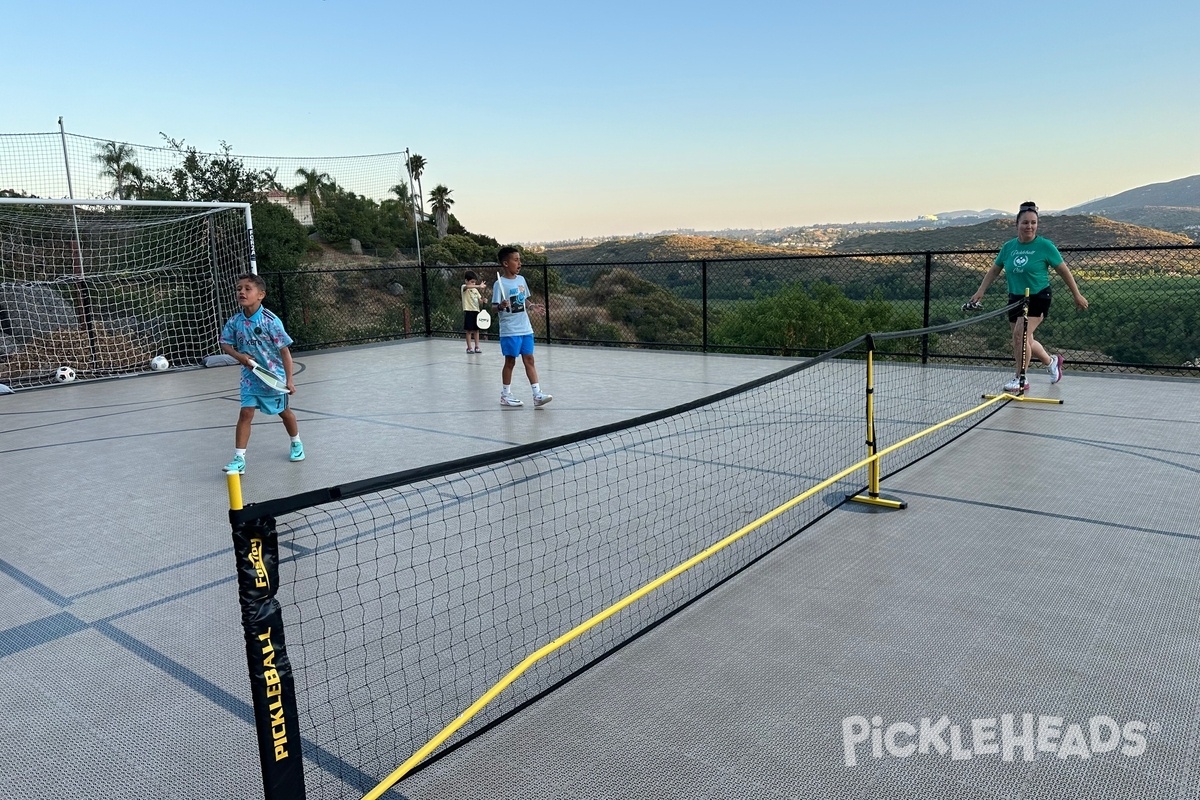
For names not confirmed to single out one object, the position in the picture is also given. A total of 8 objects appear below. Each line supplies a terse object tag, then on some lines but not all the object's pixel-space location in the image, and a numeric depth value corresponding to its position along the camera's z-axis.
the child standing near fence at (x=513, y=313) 8.70
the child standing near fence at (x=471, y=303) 14.73
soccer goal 14.08
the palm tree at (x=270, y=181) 23.77
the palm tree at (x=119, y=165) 16.03
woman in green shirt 8.16
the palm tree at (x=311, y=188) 23.71
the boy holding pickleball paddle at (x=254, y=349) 6.30
